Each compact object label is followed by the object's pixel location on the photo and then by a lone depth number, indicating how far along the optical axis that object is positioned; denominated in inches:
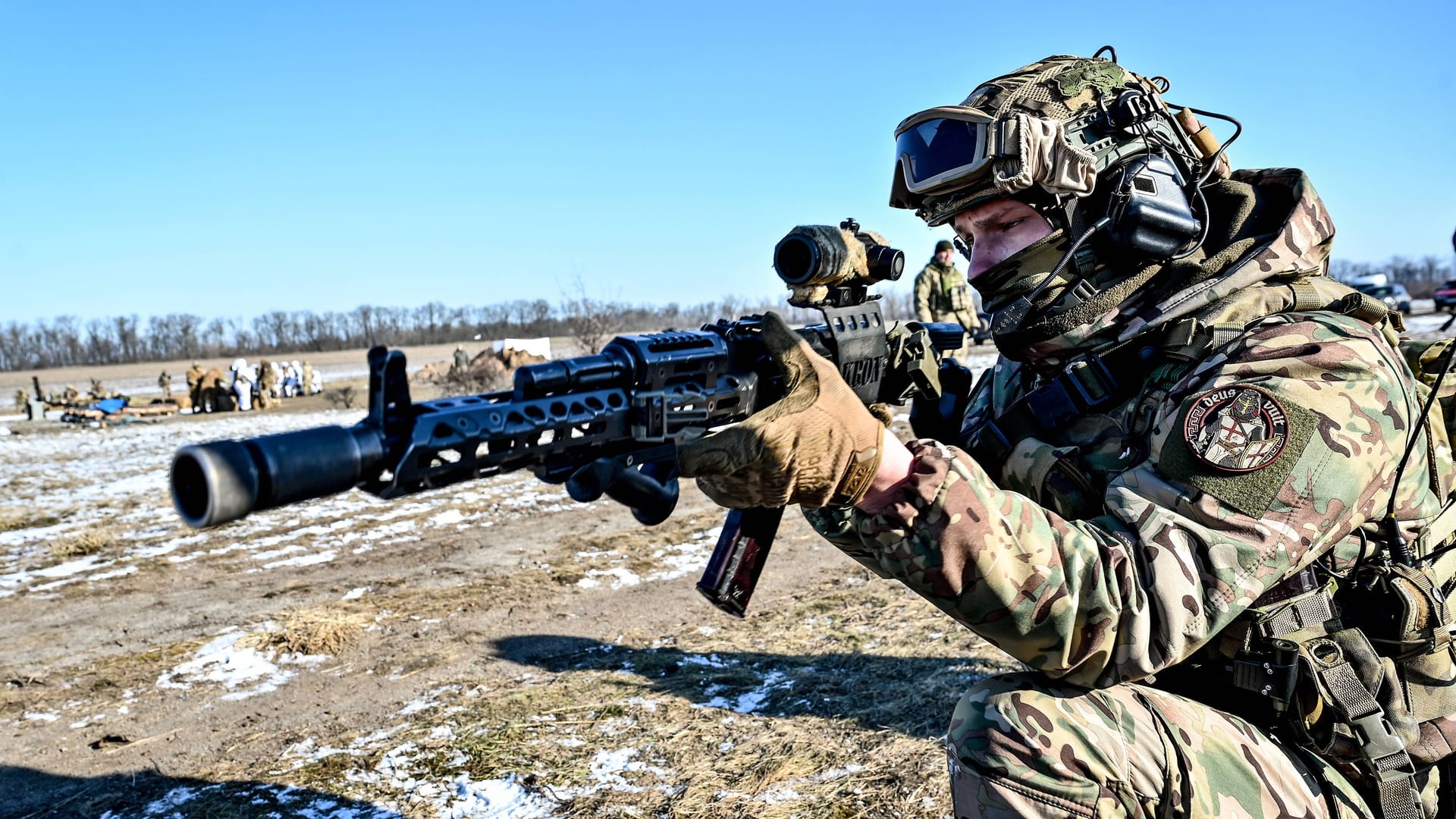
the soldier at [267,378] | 1167.0
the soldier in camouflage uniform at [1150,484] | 70.1
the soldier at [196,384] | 1016.9
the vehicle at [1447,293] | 946.4
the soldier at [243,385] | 1021.2
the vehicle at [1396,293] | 1398.9
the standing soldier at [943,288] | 560.7
